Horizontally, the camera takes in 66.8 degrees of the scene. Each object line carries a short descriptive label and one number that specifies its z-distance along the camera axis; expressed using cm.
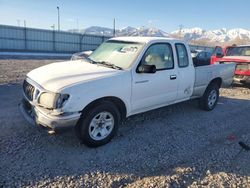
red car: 732
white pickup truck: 285
